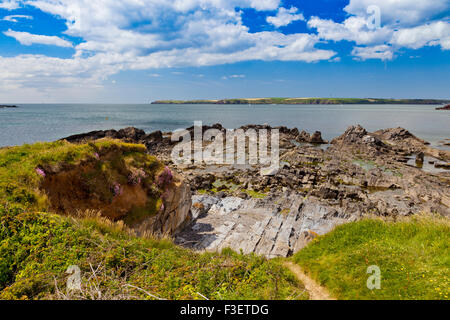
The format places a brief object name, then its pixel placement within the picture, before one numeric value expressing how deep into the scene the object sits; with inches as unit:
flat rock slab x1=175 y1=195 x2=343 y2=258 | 671.1
